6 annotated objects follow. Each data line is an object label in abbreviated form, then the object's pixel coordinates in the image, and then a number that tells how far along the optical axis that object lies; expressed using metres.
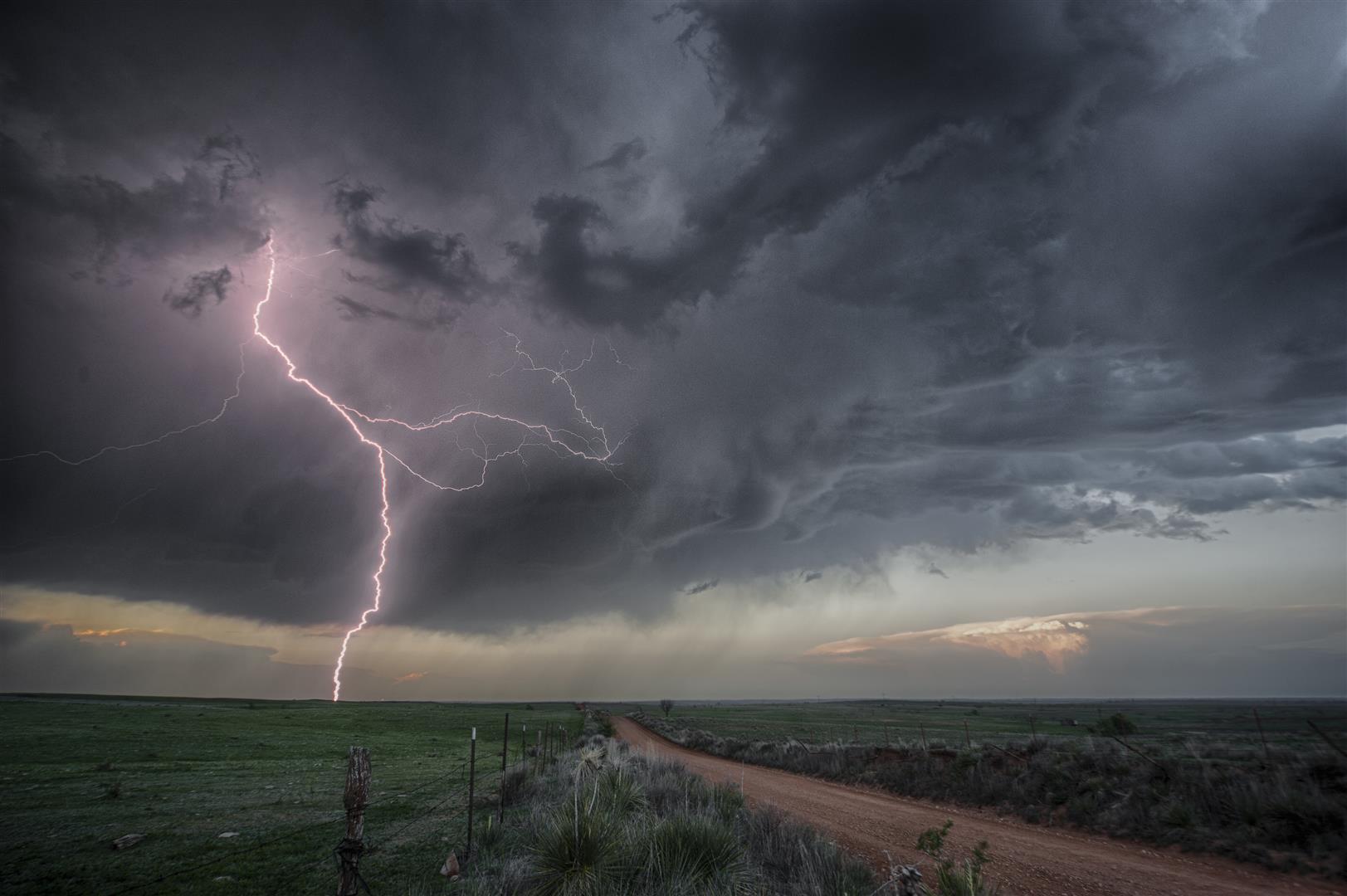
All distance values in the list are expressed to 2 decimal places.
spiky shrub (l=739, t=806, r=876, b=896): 8.18
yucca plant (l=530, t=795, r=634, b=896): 7.49
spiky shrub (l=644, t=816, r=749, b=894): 7.55
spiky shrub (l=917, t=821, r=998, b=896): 6.11
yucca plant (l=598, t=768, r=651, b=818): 11.66
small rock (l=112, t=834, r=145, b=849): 13.13
